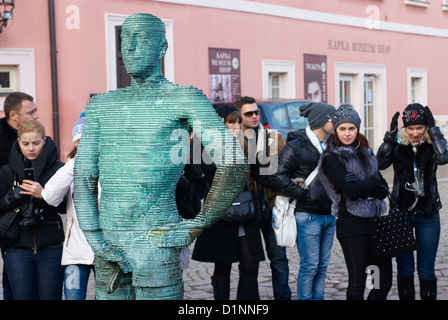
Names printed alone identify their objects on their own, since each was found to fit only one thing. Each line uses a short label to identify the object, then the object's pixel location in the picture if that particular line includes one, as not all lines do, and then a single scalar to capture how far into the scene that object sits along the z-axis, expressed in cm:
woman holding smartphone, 487
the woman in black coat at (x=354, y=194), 528
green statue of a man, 327
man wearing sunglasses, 598
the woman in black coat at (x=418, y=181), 579
